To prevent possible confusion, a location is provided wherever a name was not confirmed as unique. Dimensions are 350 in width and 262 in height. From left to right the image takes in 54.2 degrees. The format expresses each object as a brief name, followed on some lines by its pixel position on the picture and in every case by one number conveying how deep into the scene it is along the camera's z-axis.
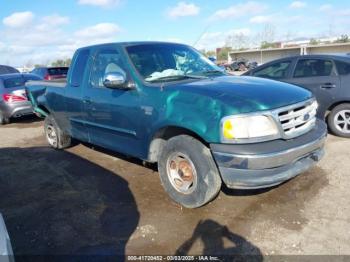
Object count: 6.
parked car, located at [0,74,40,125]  9.81
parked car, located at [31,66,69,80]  15.19
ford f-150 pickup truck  3.45
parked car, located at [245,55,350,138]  6.48
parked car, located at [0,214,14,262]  1.99
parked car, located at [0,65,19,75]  16.68
